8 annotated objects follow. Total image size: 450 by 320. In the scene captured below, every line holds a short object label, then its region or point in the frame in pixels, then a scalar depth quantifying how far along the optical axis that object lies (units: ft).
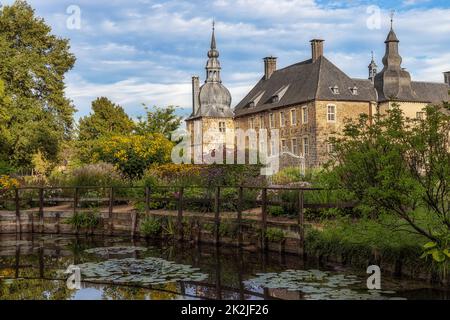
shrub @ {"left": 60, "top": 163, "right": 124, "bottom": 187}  68.49
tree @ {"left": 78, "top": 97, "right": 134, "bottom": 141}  182.80
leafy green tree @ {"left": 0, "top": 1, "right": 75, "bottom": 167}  113.70
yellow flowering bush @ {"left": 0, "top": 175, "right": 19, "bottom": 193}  66.77
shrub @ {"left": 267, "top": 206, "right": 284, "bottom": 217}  49.88
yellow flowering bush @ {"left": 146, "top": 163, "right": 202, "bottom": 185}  72.43
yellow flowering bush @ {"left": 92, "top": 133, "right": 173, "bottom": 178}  77.10
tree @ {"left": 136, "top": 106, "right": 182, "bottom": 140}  152.25
